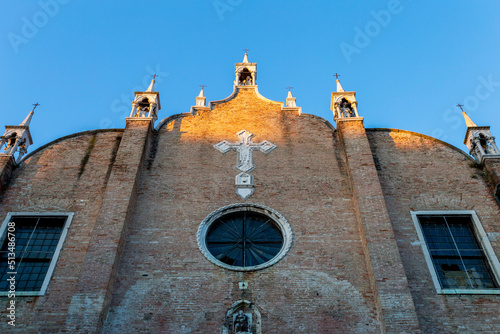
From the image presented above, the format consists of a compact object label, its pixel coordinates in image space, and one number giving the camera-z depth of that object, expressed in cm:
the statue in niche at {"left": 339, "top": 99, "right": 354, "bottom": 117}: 1814
